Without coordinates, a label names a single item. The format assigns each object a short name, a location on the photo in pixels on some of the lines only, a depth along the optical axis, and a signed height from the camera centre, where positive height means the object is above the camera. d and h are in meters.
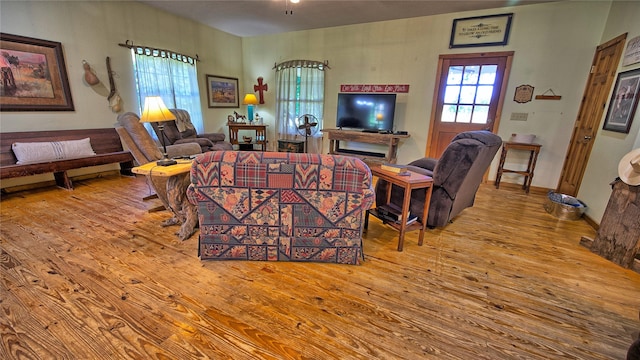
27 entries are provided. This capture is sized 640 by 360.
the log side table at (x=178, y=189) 2.28 -0.75
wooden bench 3.06 -0.73
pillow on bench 3.12 -0.63
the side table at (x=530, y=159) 3.76 -0.55
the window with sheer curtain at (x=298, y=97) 5.36 +0.25
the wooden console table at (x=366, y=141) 4.47 -0.49
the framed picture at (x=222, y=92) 5.52 +0.29
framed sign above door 3.86 +1.26
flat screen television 4.62 +0.03
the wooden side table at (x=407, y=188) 2.07 -0.56
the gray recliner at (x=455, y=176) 2.24 -0.52
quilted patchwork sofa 1.71 -0.63
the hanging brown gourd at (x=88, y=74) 3.67 +0.34
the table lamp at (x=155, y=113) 2.38 -0.09
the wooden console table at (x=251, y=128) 5.43 -0.54
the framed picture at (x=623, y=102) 2.51 +0.21
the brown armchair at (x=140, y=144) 2.48 -0.39
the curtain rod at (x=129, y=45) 4.02 +0.84
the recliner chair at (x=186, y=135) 4.16 -0.51
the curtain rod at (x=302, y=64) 5.23 +0.89
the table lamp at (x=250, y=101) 5.70 +0.12
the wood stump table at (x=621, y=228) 2.02 -0.79
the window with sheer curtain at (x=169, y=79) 4.25 +0.40
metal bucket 2.92 -0.92
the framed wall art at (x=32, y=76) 3.12 +0.25
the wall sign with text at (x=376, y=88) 4.66 +0.44
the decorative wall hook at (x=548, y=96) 3.72 +0.34
